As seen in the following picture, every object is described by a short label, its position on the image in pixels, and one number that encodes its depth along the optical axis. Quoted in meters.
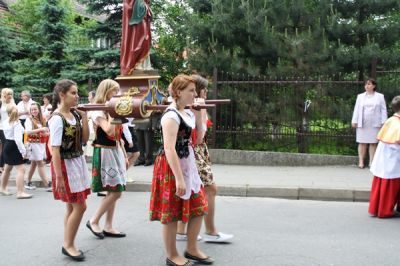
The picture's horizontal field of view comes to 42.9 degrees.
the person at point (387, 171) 6.87
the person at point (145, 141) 11.80
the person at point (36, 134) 9.19
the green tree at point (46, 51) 17.34
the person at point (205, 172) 5.47
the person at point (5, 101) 8.85
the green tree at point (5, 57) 17.86
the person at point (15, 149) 8.62
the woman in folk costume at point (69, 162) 5.04
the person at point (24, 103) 11.28
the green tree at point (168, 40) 14.56
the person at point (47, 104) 12.07
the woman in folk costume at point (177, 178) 4.48
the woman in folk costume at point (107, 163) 5.82
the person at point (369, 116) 10.36
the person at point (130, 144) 7.44
